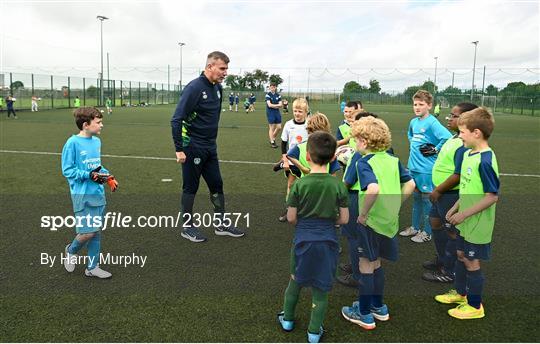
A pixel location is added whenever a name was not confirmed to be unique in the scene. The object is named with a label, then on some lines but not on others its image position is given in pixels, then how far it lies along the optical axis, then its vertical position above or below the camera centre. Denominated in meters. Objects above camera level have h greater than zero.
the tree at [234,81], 83.00 +6.97
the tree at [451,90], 62.62 +5.15
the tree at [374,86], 84.86 +7.18
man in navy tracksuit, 4.77 -0.23
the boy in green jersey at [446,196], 3.61 -0.66
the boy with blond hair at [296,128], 5.42 -0.14
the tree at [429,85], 66.74 +6.11
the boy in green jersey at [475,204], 3.07 -0.60
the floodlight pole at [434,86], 64.94 +5.82
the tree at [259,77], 87.06 +8.25
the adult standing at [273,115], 13.38 +0.07
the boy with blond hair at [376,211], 3.18 -0.70
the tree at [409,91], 68.04 +5.18
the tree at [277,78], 76.51 +7.26
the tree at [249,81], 85.62 +7.37
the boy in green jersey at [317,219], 2.79 -0.69
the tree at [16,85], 34.56 +1.92
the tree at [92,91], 45.62 +2.14
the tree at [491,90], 53.84 +4.68
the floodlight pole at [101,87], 44.18 +2.54
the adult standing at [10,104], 26.11 +0.17
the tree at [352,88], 80.94 +6.59
